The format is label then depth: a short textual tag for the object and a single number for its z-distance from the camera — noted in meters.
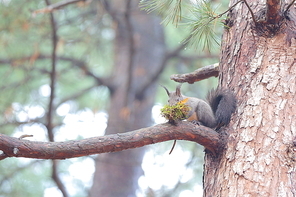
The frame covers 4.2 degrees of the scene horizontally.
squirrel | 15.49
